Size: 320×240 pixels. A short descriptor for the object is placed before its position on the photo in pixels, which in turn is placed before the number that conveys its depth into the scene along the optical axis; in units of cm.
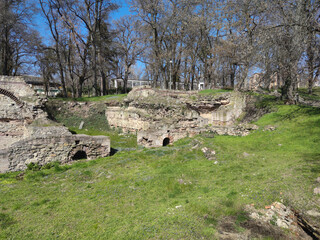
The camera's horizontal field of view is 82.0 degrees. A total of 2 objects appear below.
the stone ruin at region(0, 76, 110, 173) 887
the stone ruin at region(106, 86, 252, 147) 1323
